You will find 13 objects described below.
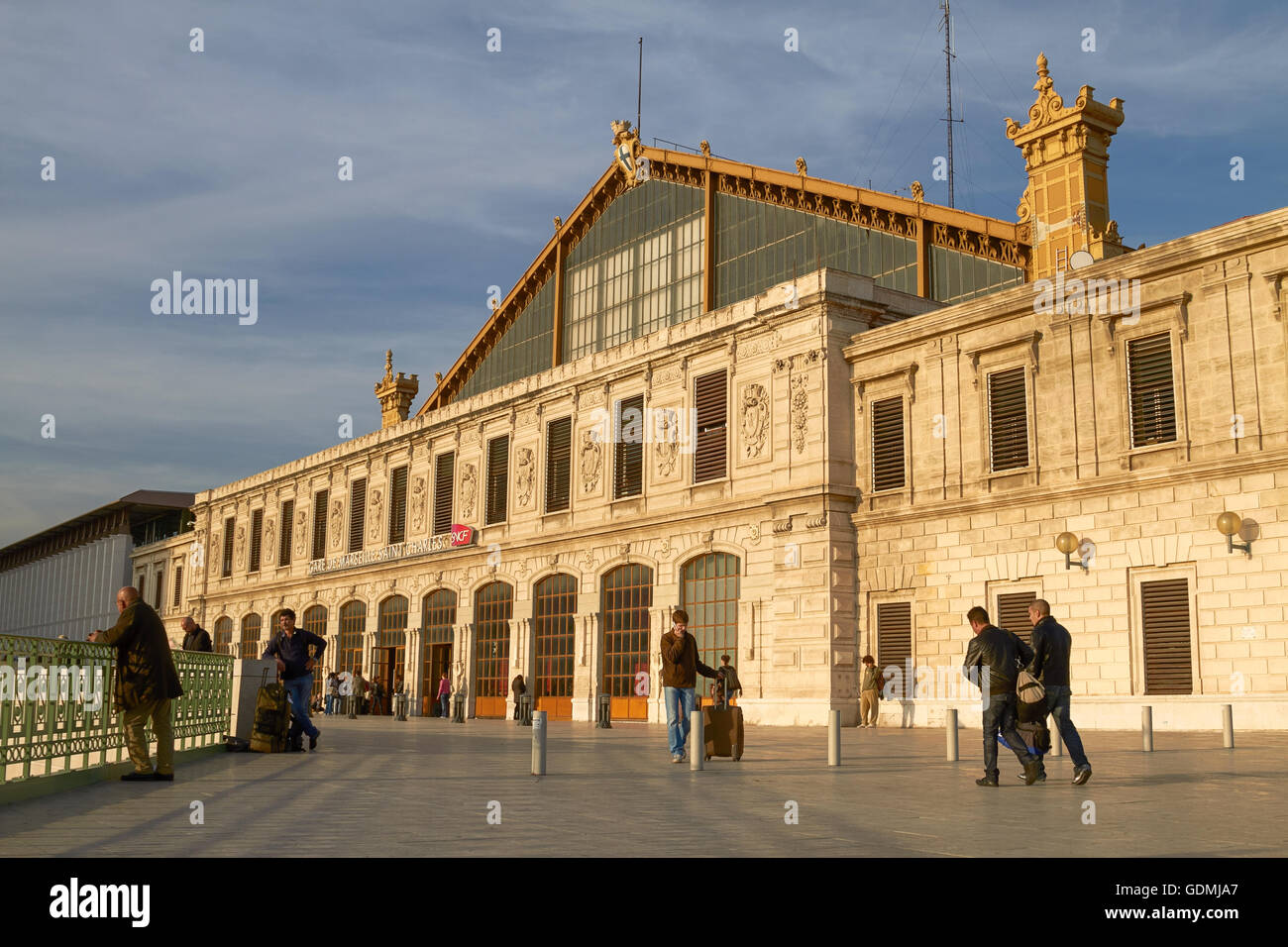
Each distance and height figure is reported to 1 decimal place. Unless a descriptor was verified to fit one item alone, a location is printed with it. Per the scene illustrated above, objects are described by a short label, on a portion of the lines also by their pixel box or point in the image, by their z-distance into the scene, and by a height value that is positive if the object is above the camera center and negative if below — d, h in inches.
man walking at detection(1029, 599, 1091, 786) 494.0 -10.2
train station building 908.0 +180.9
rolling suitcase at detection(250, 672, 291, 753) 715.4 -48.2
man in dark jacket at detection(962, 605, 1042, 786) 482.0 -15.2
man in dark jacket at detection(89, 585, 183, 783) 483.5 -13.3
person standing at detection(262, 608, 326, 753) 705.0 -14.9
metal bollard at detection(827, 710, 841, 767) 598.9 -51.6
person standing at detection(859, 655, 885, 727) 1109.1 -50.3
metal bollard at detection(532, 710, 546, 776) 538.0 -48.0
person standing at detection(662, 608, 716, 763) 624.1 -19.4
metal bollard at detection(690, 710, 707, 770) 566.3 -49.3
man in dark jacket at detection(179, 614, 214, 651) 724.0 +1.7
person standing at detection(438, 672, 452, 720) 1652.3 -71.9
